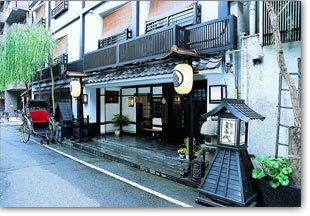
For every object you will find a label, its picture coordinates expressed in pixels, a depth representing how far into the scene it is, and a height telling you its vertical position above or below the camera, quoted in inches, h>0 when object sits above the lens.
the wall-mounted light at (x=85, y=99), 515.8 +12.2
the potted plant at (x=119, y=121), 522.3 -37.1
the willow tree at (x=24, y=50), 542.0 +128.4
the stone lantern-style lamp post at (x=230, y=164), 167.9 -45.2
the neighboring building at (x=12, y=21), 991.0 +398.4
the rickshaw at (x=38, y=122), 468.4 -35.7
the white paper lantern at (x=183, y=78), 224.5 +25.1
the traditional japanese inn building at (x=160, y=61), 244.1 +64.3
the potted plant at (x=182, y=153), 305.4 -64.2
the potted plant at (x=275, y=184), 165.6 -57.8
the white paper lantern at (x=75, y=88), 436.4 +30.7
